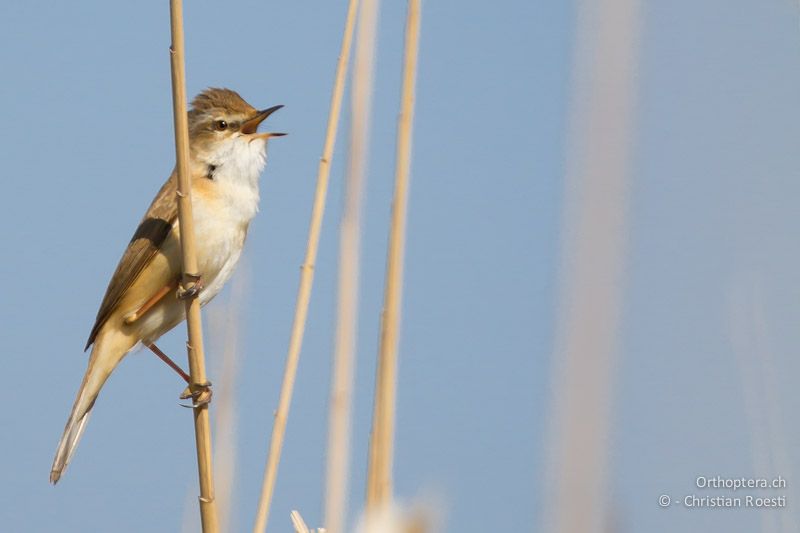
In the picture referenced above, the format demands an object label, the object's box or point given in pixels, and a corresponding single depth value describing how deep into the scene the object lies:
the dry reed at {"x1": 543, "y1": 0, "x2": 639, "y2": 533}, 2.70
